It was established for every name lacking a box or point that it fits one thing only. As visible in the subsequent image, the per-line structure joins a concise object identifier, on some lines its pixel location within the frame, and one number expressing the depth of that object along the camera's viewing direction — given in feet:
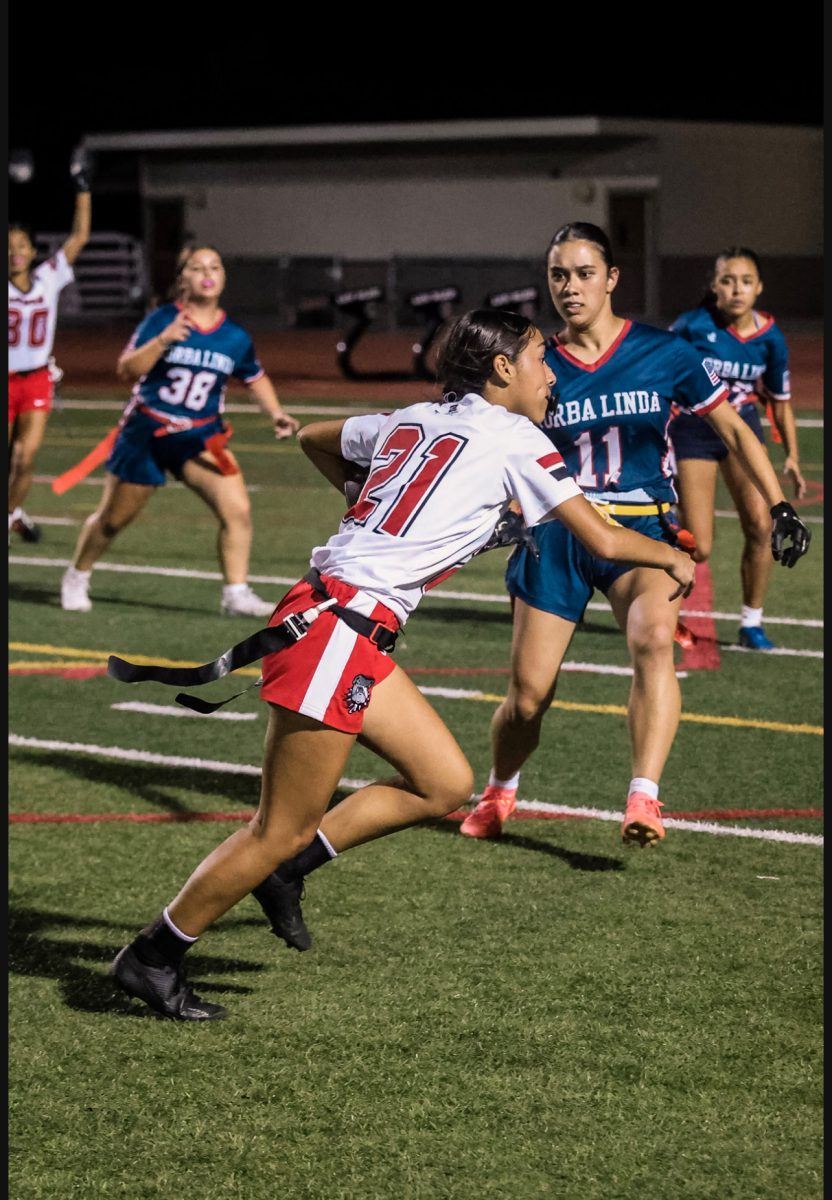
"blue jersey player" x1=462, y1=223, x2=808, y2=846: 41.39
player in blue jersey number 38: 69.72
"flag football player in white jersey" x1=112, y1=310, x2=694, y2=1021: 30.55
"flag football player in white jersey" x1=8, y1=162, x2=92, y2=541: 87.71
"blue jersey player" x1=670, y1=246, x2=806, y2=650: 63.05
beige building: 281.33
